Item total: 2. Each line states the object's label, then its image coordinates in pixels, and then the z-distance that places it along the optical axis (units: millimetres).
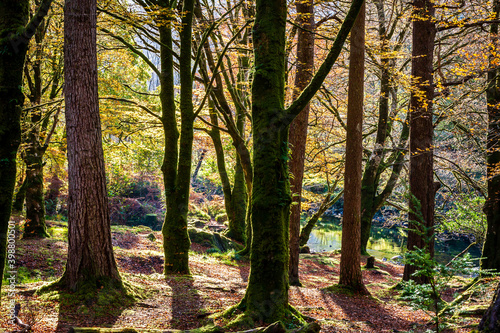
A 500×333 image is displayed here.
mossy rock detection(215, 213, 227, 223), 23594
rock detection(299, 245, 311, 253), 17503
